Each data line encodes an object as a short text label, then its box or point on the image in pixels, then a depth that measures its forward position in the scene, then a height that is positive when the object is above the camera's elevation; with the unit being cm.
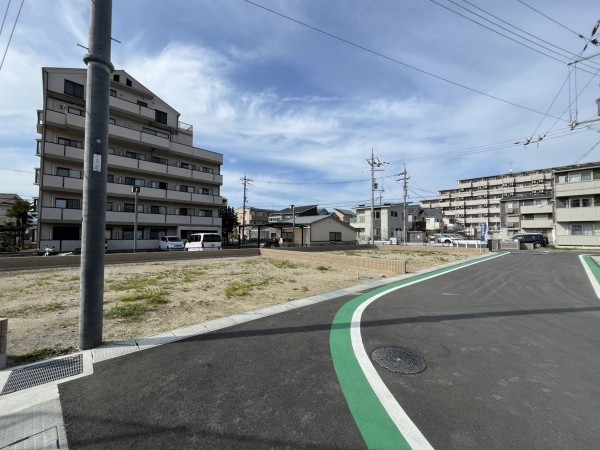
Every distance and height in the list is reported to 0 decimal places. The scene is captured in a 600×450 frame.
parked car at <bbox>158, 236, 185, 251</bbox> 2484 -117
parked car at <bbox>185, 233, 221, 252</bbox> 2145 -96
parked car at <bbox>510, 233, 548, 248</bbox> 3195 -81
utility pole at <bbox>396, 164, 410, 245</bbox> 4078 +729
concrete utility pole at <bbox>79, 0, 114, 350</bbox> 388 +73
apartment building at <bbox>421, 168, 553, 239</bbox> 5856 +873
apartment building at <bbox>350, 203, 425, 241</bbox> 4847 +191
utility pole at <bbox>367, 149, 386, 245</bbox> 3356 +646
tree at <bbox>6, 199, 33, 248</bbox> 3023 +169
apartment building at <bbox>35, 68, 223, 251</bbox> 2158 +567
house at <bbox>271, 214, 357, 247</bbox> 3394 +4
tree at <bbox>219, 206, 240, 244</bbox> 4194 +167
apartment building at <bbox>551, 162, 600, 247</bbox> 2923 +303
